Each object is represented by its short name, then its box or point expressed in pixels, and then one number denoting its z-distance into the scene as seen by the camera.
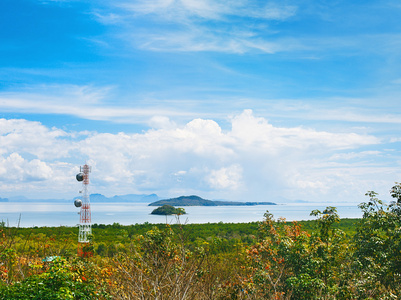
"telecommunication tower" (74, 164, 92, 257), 28.69
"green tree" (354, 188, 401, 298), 10.59
